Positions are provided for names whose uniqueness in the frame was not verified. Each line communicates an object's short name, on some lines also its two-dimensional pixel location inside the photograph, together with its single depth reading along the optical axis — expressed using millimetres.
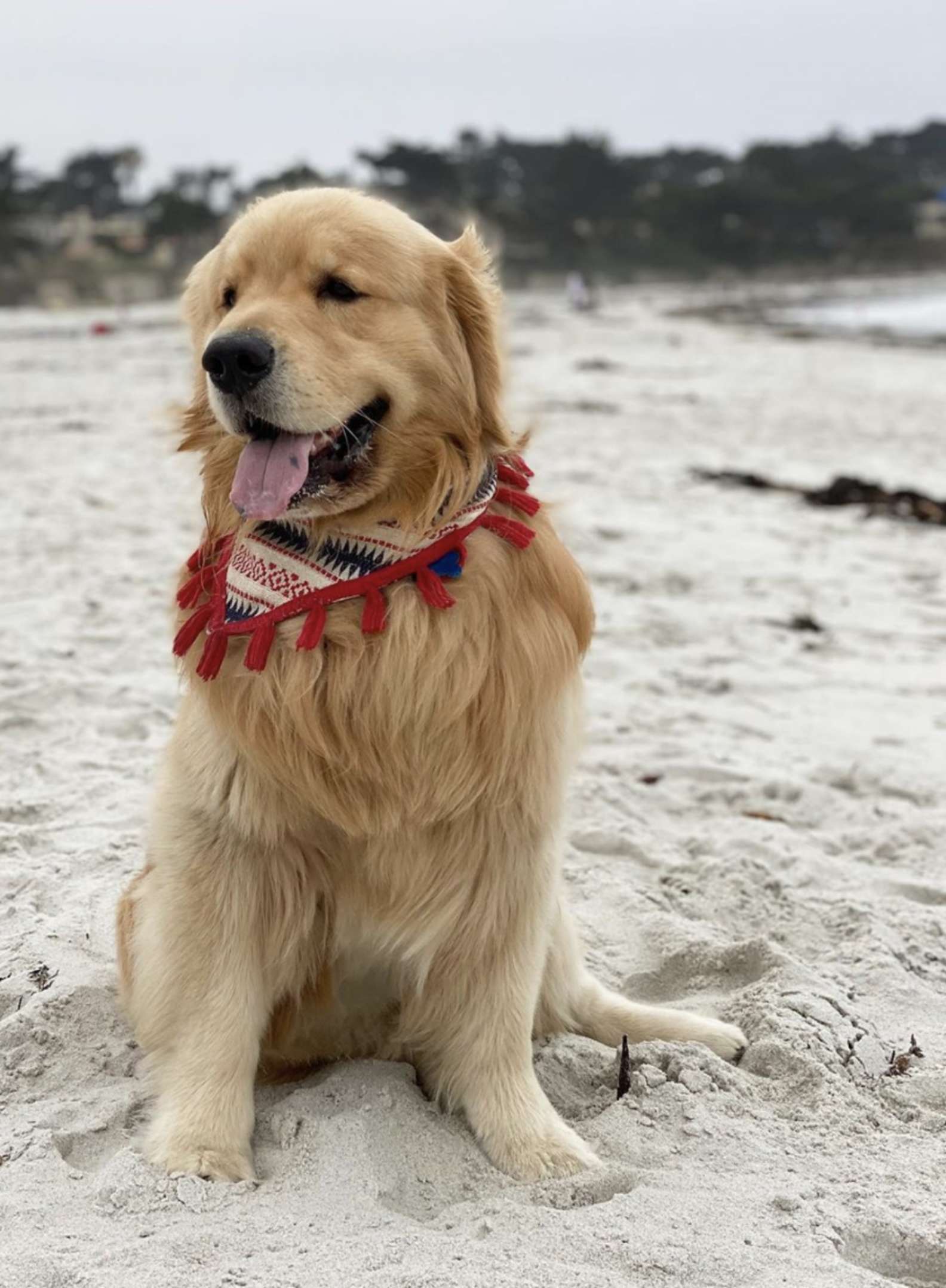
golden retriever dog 2174
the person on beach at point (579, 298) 37406
